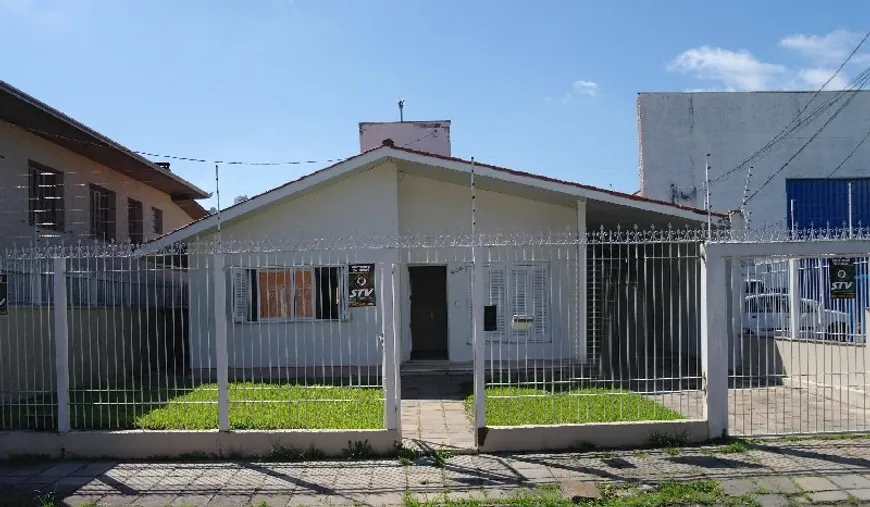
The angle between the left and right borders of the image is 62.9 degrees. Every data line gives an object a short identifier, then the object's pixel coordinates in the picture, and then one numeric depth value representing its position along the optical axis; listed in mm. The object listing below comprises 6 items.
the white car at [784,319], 9766
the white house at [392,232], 12406
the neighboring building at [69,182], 12148
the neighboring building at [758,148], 24969
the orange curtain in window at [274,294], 12891
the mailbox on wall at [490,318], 7438
